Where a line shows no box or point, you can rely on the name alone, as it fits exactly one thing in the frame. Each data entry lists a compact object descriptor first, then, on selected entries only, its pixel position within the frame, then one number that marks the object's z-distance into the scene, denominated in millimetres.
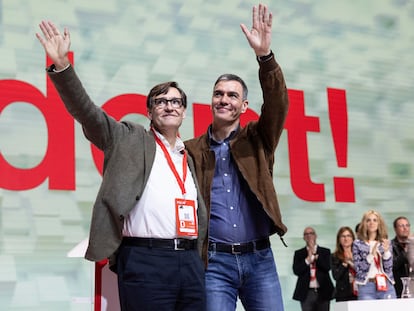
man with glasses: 1997
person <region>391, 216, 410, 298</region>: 5098
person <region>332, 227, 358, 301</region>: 5332
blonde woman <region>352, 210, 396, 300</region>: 4766
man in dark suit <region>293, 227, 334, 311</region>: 5605
